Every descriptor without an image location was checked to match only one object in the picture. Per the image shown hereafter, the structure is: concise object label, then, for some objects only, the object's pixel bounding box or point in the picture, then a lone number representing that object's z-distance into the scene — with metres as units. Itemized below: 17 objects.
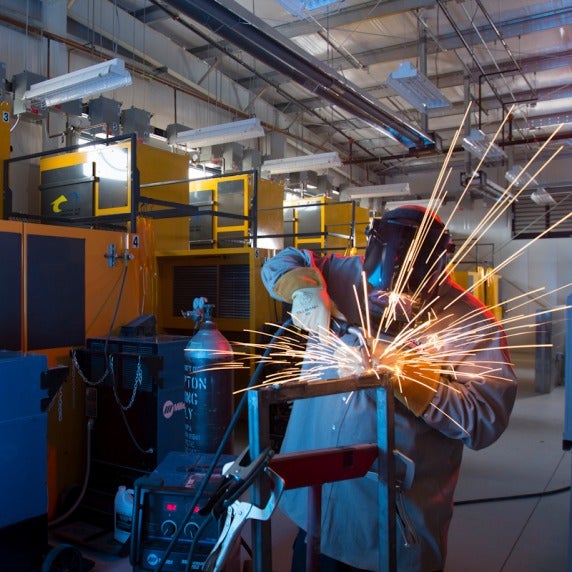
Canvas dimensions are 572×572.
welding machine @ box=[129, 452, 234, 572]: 2.17
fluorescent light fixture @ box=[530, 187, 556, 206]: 11.14
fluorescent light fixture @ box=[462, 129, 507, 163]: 6.86
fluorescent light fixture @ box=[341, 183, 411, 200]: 9.62
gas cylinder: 3.44
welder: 1.44
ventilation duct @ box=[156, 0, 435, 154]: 3.57
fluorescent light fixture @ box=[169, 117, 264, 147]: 6.07
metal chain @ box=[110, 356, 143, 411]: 3.48
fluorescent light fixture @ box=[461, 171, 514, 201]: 9.34
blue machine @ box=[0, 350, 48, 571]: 2.42
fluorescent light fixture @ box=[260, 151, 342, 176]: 7.38
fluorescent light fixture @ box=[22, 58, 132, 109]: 4.38
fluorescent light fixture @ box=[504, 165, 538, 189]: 9.11
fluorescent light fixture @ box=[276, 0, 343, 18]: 3.76
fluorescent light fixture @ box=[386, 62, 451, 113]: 4.97
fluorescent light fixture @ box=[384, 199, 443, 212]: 10.30
